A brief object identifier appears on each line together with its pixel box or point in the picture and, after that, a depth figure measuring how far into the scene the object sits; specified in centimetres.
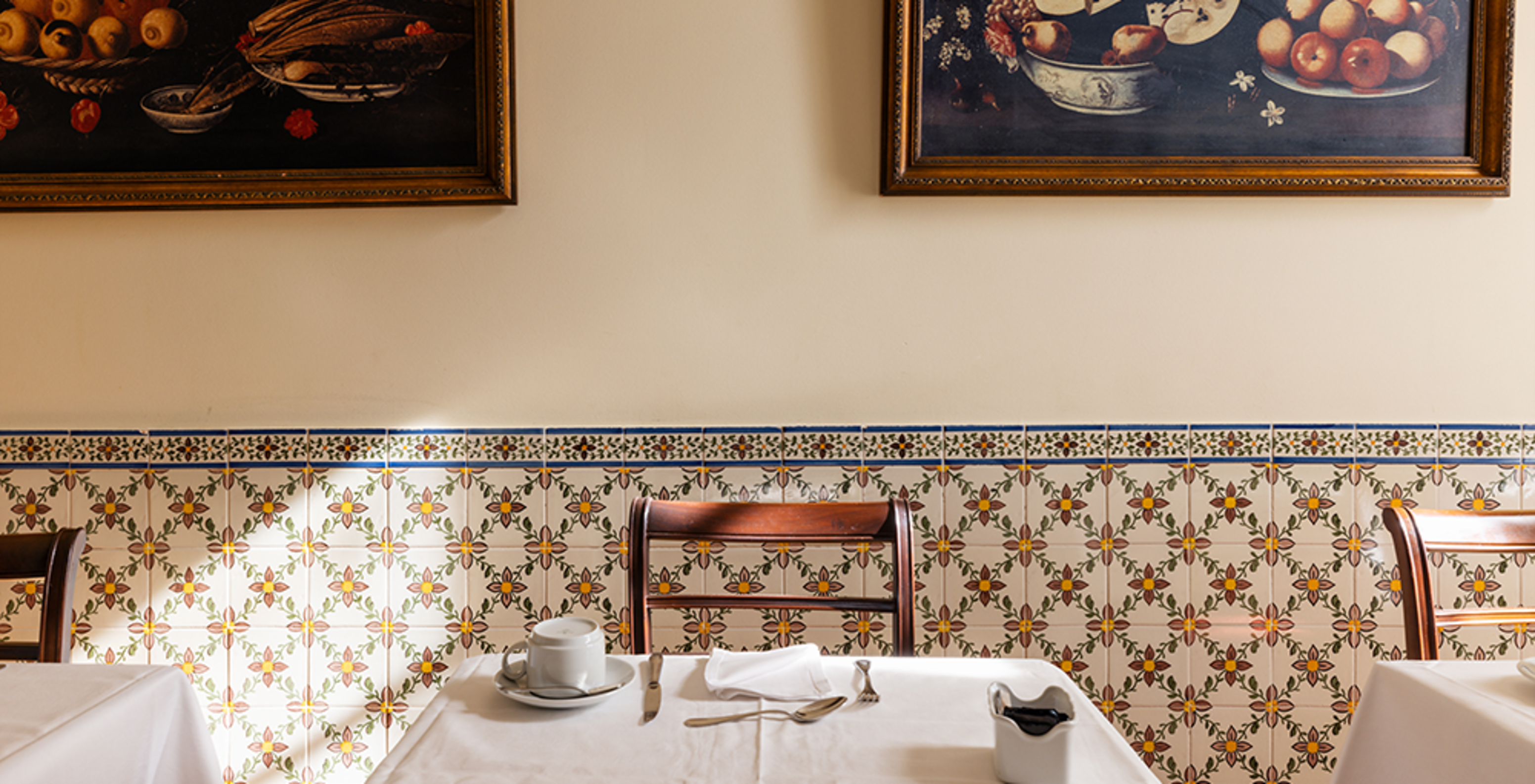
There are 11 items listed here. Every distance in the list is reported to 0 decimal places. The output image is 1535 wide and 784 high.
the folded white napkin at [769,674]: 90
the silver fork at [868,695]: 89
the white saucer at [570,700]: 85
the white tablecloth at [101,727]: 83
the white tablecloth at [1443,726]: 85
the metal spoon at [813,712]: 84
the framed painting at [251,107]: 175
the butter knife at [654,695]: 87
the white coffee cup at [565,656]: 89
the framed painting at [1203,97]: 172
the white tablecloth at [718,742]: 74
